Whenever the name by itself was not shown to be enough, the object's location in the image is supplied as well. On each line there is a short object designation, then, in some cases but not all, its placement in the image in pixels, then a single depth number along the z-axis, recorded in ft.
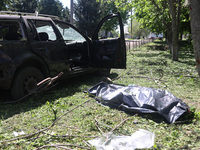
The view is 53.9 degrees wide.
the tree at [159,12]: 38.01
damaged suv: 13.74
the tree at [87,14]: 99.35
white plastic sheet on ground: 8.57
